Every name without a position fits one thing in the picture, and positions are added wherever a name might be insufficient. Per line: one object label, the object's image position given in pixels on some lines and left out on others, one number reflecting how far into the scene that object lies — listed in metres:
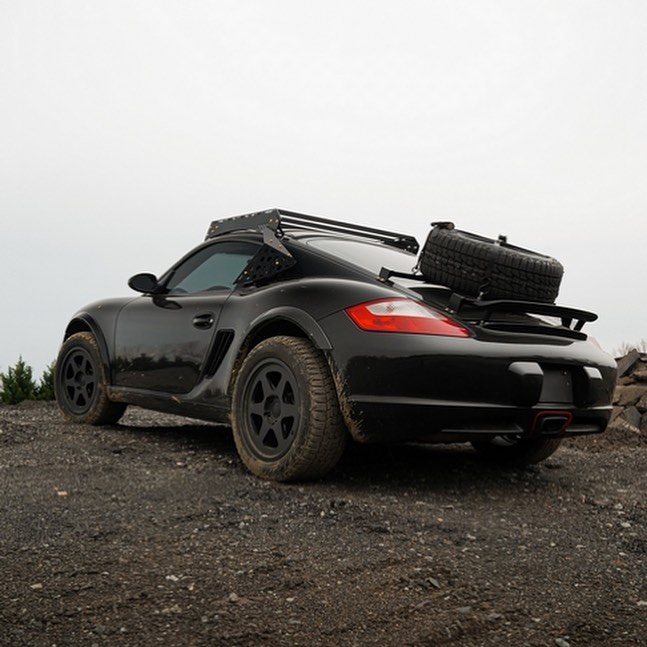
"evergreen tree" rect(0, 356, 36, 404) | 12.37
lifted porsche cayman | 4.41
